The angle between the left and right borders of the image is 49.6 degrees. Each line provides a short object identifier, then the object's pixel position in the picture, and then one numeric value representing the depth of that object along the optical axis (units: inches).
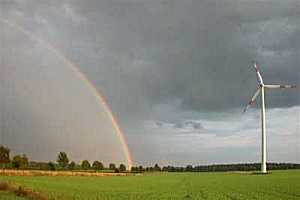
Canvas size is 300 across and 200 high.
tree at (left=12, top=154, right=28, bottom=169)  3188.5
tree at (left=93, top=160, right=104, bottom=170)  4382.1
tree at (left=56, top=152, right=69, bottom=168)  4141.8
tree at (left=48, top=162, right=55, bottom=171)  3224.9
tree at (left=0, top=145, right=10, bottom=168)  3435.3
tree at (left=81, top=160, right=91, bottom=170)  4177.6
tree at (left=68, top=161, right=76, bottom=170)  3895.7
